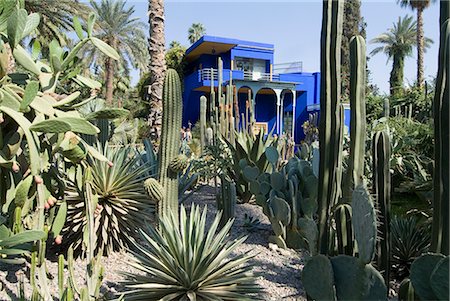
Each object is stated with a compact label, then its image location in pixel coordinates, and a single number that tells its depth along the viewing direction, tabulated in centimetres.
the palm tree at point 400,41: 3806
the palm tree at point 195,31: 4294
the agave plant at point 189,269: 313
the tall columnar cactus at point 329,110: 325
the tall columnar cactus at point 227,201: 523
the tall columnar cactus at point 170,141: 413
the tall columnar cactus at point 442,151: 254
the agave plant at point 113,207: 434
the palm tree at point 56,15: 1434
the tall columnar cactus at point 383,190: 328
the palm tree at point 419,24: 2420
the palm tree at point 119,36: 2573
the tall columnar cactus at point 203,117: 964
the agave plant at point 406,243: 424
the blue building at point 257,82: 2628
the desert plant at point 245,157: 645
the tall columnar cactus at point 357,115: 324
